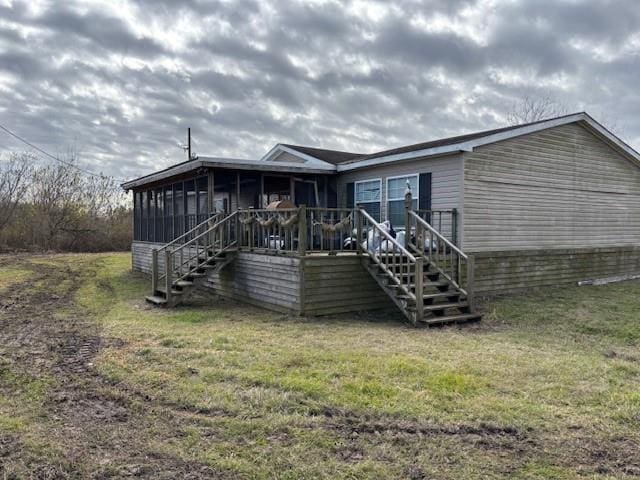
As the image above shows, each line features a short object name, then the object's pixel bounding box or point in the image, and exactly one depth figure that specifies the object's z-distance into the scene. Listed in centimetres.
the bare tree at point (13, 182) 2603
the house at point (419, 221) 789
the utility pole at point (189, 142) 3105
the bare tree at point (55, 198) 2647
